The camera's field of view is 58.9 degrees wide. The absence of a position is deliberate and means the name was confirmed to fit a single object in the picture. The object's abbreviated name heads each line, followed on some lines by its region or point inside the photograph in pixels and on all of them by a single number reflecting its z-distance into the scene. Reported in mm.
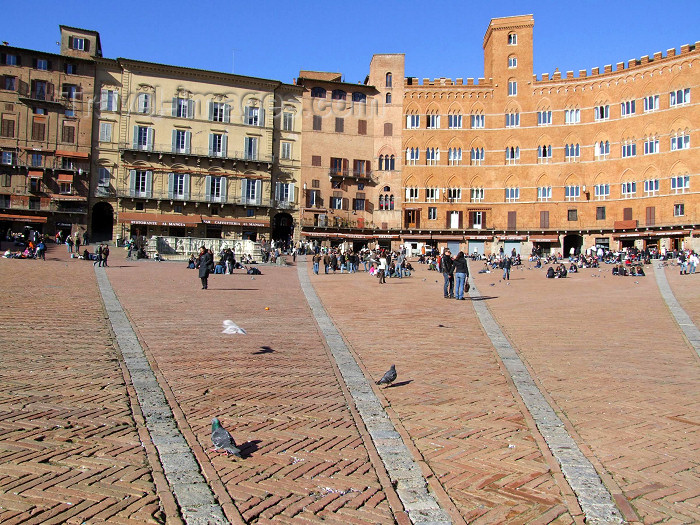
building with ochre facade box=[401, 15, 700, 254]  50188
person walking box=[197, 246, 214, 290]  19297
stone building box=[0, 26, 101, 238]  48031
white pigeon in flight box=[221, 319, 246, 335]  10725
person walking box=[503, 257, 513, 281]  27219
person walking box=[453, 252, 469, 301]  17984
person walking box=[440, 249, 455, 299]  18469
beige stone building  50781
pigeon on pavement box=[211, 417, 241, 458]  5593
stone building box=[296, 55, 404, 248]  57000
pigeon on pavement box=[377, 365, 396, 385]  7977
